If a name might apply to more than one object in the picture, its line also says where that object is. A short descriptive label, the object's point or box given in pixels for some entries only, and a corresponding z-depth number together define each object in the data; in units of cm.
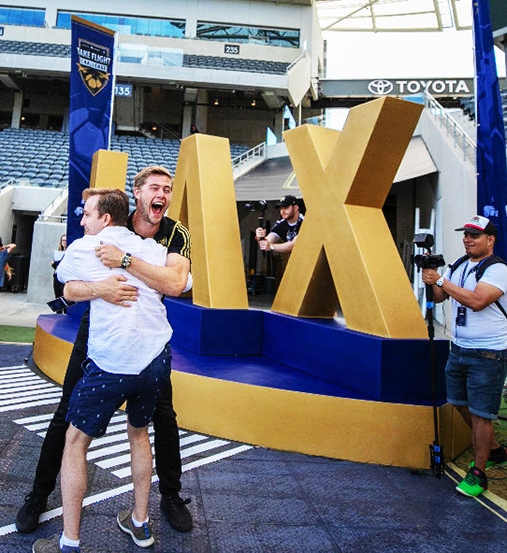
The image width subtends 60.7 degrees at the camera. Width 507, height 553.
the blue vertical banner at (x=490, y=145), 462
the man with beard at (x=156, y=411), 192
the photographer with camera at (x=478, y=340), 251
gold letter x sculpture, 322
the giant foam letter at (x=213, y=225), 444
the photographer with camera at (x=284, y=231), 449
